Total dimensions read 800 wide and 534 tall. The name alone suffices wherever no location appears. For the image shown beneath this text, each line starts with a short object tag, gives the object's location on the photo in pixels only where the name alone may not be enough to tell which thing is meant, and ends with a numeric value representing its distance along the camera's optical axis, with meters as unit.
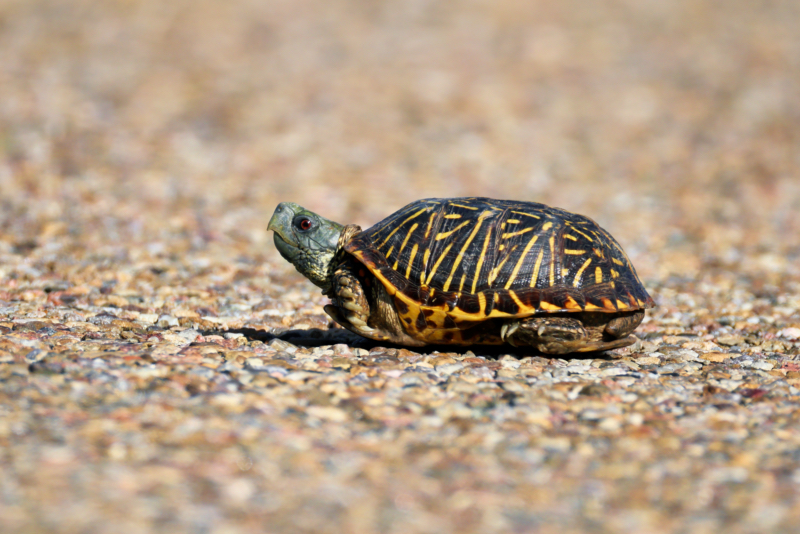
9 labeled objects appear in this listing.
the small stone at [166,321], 10.72
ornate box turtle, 8.77
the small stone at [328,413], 7.23
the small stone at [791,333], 11.26
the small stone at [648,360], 9.59
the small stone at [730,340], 10.84
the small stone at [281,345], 9.43
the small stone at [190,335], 9.73
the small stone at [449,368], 8.68
